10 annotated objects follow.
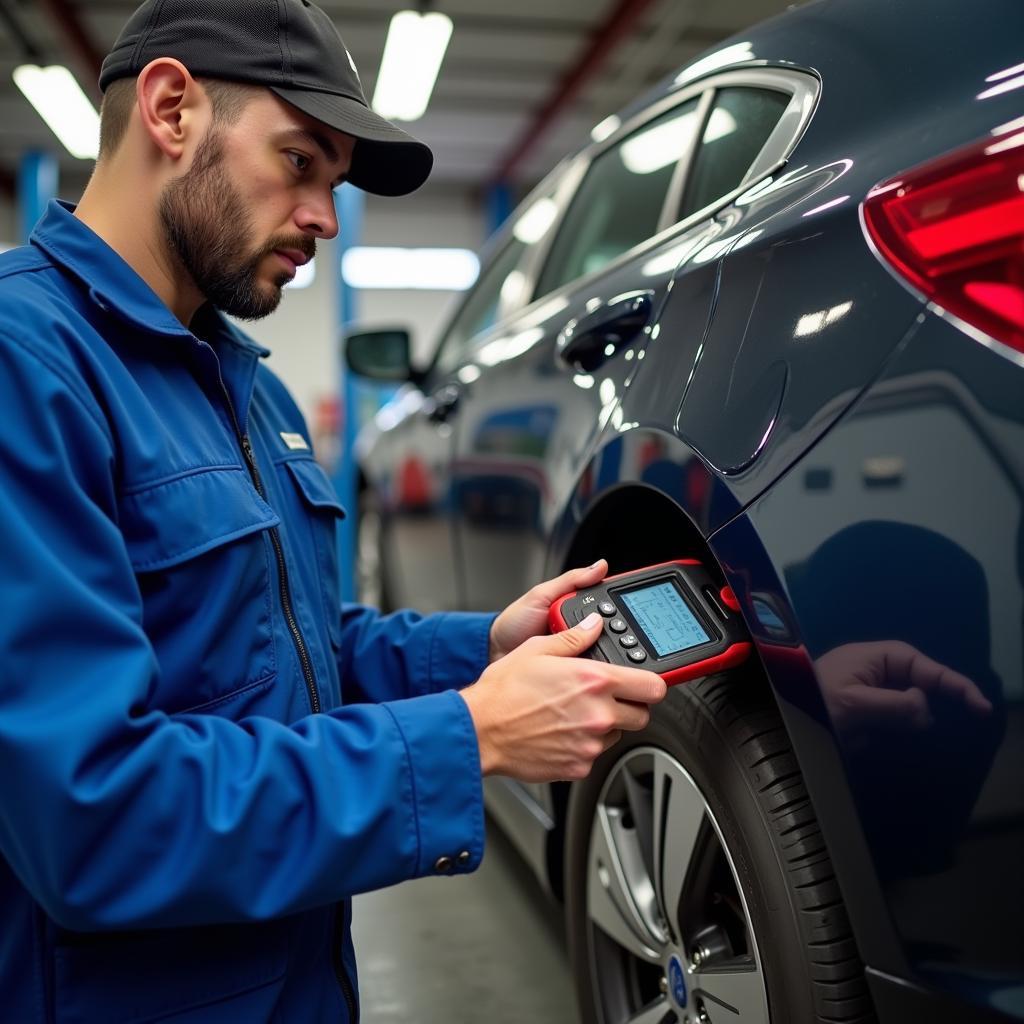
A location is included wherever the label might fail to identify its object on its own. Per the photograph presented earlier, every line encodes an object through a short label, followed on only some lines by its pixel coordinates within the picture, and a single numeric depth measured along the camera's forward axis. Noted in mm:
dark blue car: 756
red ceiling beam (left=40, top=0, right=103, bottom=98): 7251
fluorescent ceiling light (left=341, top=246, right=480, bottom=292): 13047
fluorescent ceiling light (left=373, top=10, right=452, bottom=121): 6609
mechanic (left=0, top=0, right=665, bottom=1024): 763
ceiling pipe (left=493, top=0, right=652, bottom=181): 7824
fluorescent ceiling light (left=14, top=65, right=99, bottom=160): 7715
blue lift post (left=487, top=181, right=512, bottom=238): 12367
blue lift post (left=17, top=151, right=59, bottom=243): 10570
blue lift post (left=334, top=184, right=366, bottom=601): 6316
